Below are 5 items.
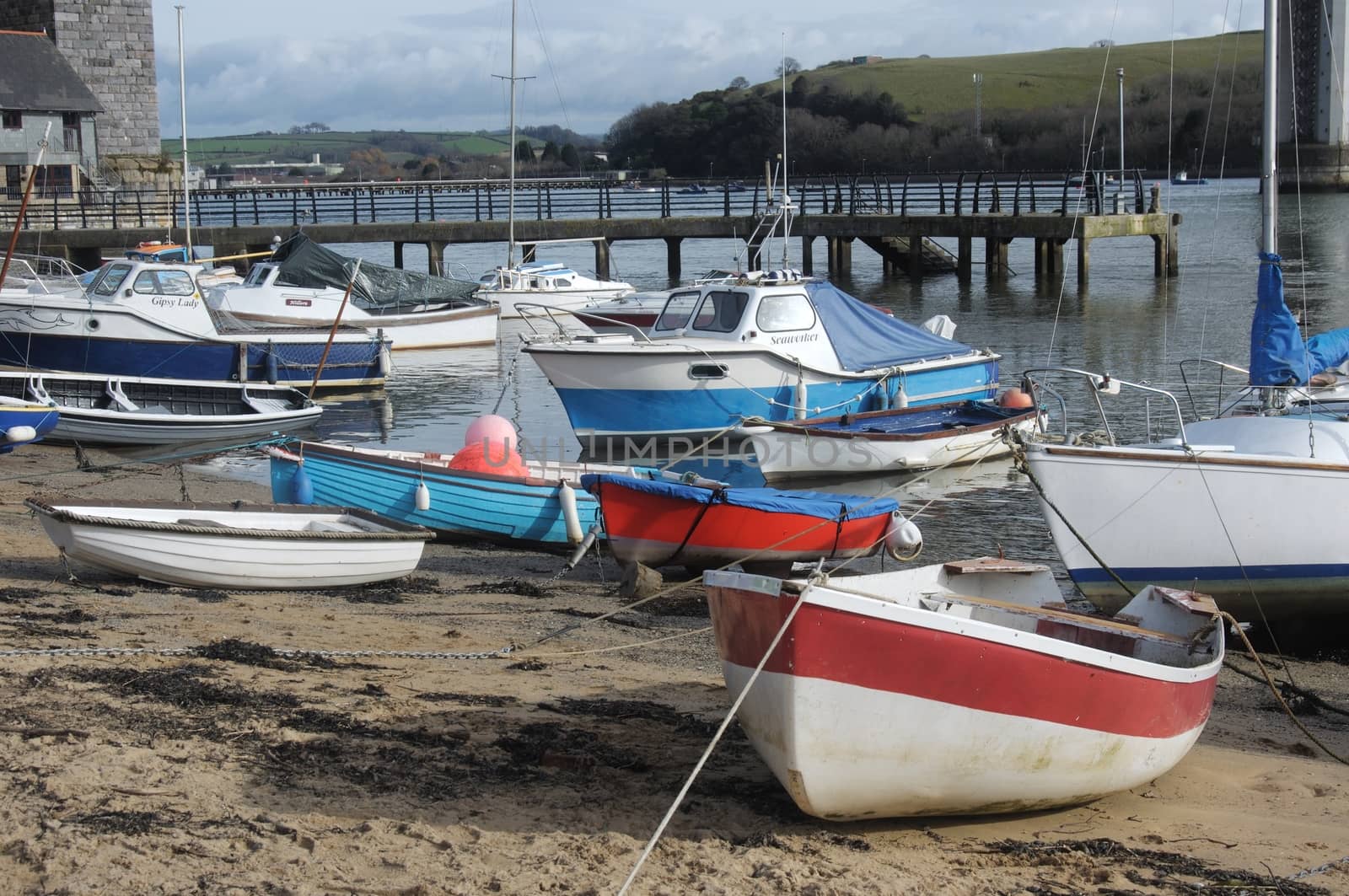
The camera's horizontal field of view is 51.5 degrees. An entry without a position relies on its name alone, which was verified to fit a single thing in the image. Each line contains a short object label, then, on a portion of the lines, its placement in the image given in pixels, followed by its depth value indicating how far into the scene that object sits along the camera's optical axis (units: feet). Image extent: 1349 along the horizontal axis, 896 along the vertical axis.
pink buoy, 41.42
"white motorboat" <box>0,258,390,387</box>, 70.18
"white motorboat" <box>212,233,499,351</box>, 87.20
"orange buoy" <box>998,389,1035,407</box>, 56.44
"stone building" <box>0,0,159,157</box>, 176.14
